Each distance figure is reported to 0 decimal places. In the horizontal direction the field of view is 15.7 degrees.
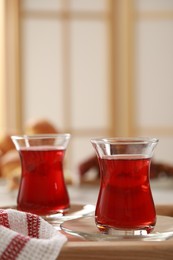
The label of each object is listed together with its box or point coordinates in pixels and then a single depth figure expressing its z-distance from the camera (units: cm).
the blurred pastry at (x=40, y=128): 147
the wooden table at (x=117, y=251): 46
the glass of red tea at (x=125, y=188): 56
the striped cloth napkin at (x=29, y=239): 47
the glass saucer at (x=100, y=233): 52
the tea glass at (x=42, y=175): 67
